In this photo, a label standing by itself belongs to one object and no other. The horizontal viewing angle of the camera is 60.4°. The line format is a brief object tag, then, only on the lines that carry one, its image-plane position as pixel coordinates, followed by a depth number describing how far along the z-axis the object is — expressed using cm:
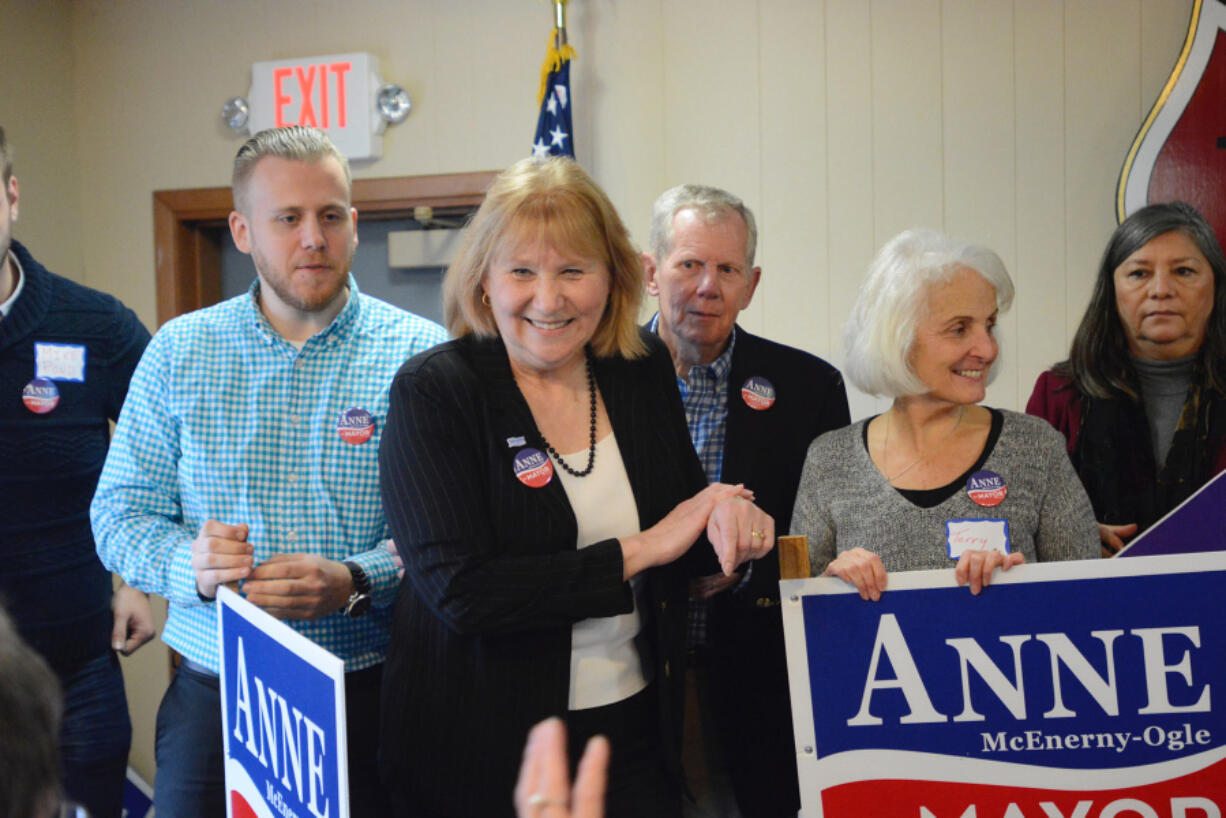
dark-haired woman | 213
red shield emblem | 292
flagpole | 336
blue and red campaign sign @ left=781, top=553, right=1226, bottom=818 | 146
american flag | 331
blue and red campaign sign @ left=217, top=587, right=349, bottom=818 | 115
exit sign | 365
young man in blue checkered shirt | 181
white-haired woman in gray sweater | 164
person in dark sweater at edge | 224
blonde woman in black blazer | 149
